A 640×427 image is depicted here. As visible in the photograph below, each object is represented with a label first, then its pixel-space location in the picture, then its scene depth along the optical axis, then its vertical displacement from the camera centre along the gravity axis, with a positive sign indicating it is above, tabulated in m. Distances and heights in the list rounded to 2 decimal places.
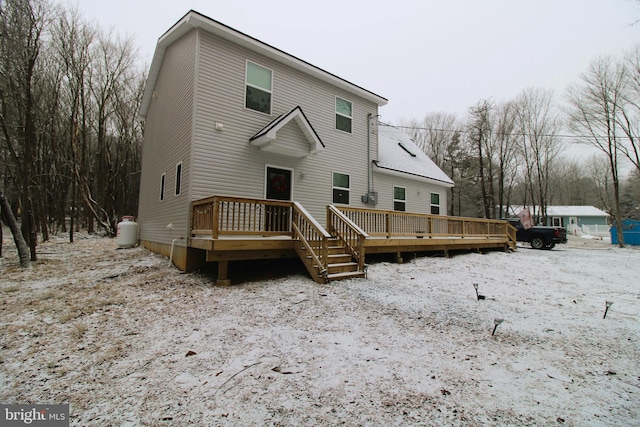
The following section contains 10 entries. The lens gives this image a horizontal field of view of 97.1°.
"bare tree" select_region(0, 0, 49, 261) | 7.54 +4.64
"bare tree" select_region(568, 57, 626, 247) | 18.48 +8.45
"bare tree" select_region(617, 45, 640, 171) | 17.50 +7.80
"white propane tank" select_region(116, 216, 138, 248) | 11.76 -0.38
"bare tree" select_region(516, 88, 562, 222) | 24.86 +8.95
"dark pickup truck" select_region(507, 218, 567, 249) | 14.98 -0.37
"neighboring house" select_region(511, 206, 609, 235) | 37.97 +1.82
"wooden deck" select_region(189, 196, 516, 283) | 5.86 -0.28
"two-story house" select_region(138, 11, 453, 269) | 7.41 +2.91
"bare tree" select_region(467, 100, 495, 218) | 23.48 +8.11
